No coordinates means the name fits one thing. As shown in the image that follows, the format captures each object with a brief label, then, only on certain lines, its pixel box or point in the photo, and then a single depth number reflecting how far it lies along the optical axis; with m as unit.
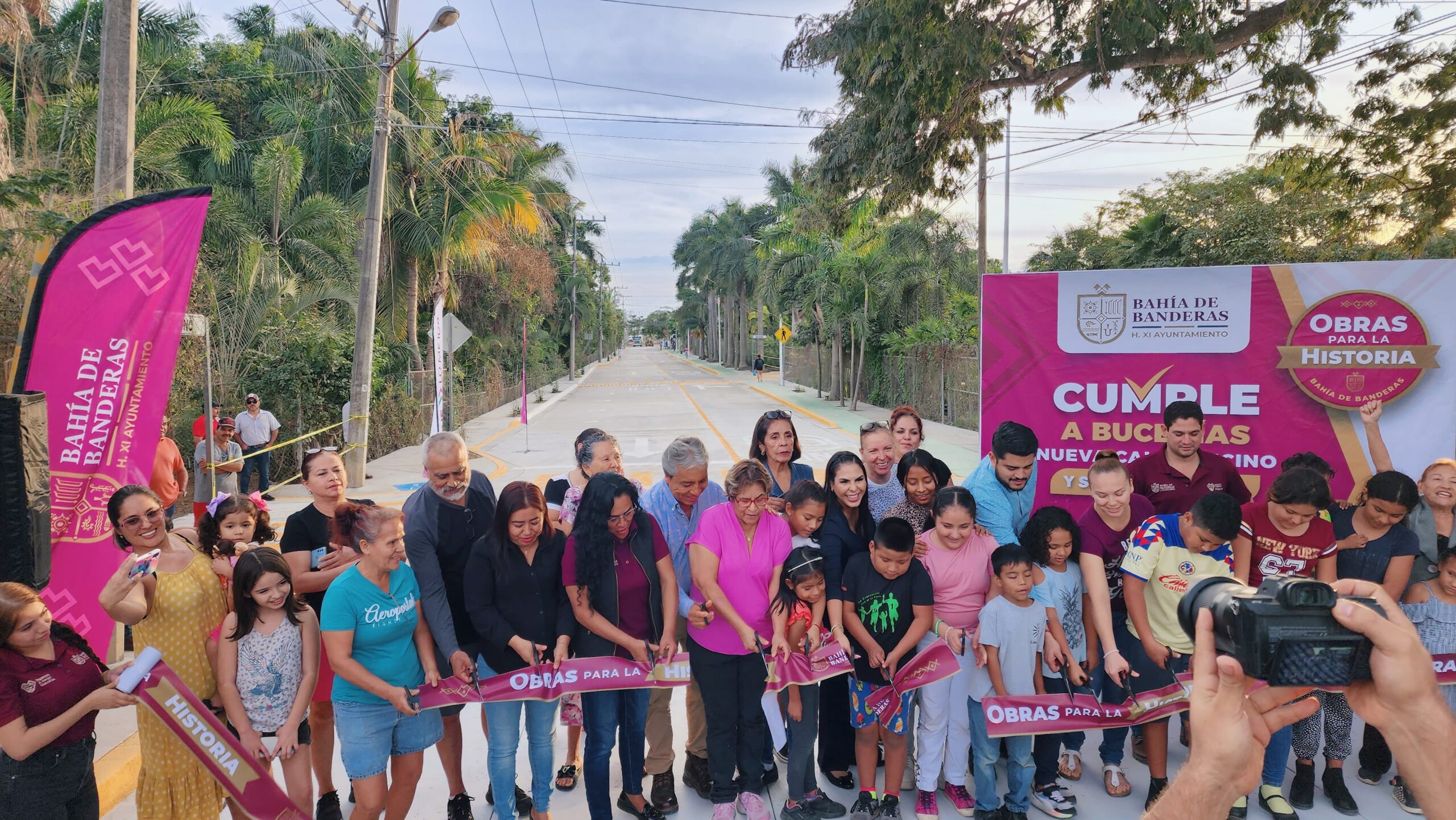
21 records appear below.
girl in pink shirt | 3.94
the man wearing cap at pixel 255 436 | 11.66
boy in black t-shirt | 3.87
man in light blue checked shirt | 4.21
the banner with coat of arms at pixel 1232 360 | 5.57
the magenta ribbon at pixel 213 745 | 3.14
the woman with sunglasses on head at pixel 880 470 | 4.61
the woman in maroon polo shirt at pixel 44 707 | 2.82
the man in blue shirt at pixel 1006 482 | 4.36
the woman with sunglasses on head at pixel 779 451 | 4.70
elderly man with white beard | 3.77
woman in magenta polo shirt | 3.85
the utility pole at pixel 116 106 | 6.33
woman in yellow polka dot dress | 3.32
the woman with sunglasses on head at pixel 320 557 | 4.00
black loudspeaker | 3.41
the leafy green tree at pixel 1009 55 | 8.88
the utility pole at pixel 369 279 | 12.98
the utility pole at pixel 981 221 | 16.66
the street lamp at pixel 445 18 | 11.20
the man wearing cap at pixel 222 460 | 10.20
